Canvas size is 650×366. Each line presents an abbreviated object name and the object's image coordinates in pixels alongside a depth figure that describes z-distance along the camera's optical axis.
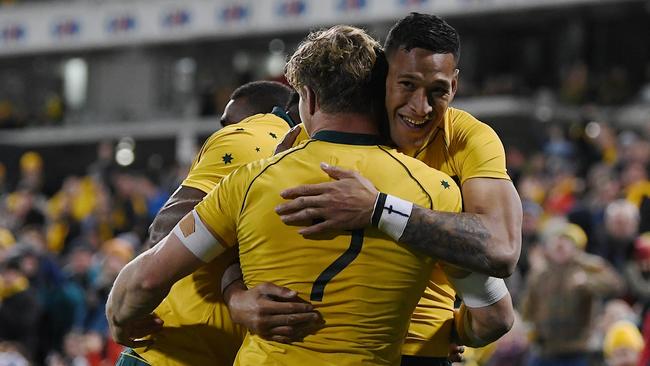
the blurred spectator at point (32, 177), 20.35
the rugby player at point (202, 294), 4.85
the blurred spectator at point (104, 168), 18.56
